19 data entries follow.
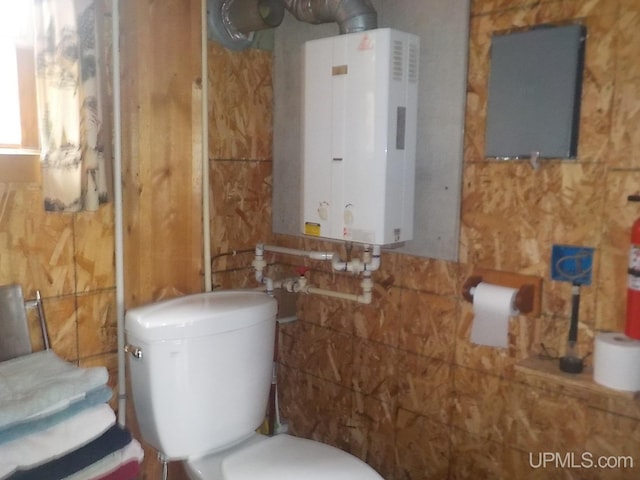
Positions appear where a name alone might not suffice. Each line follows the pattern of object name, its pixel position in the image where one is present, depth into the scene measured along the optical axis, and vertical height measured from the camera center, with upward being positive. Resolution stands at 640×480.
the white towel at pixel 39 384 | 1.30 -0.54
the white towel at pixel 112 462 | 1.37 -0.74
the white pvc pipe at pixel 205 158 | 1.91 +0.00
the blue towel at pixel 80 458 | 1.29 -0.69
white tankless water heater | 1.69 +0.09
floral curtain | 1.59 +0.16
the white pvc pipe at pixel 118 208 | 1.74 -0.15
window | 1.61 +0.18
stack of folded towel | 1.28 -0.62
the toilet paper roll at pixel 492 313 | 1.64 -0.42
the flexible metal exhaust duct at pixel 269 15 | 1.75 +0.46
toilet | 1.59 -0.67
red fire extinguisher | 1.42 -0.29
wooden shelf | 1.44 -0.55
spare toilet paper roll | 1.41 -0.48
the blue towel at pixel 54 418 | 1.28 -0.59
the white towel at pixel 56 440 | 1.26 -0.64
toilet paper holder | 1.65 -0.35
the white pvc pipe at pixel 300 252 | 1.97 -0.32
